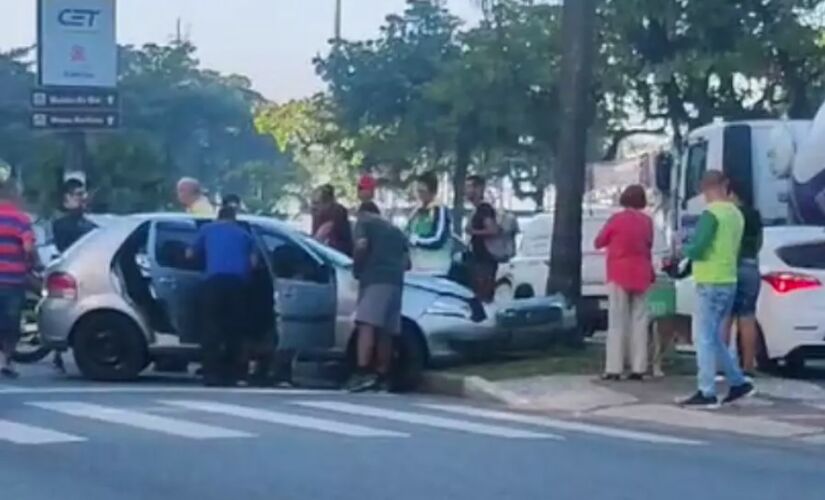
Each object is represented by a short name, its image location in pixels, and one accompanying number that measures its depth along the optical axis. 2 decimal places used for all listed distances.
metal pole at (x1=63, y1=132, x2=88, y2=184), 31.68
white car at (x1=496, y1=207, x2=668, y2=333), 27.75
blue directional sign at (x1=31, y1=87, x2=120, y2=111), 31.52
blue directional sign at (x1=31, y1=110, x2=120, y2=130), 31.33
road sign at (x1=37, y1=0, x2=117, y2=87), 31.84
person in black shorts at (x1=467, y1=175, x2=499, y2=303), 22.92
